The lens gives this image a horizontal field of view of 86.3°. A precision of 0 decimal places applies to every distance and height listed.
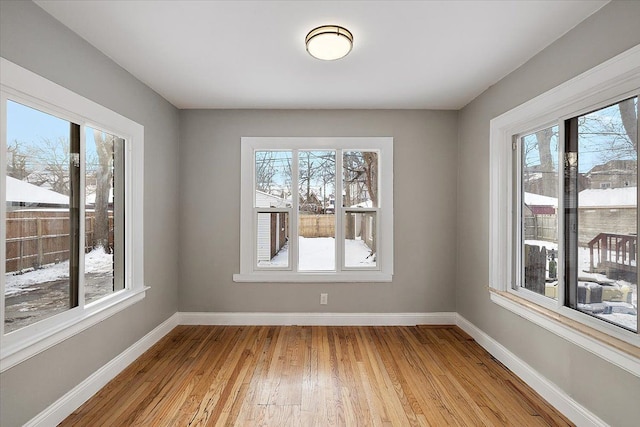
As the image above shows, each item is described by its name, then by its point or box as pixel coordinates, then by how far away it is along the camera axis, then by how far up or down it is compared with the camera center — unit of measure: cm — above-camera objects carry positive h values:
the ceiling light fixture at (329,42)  220 +115
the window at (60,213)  191 +0
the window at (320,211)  401 +4
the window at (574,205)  194 +8
